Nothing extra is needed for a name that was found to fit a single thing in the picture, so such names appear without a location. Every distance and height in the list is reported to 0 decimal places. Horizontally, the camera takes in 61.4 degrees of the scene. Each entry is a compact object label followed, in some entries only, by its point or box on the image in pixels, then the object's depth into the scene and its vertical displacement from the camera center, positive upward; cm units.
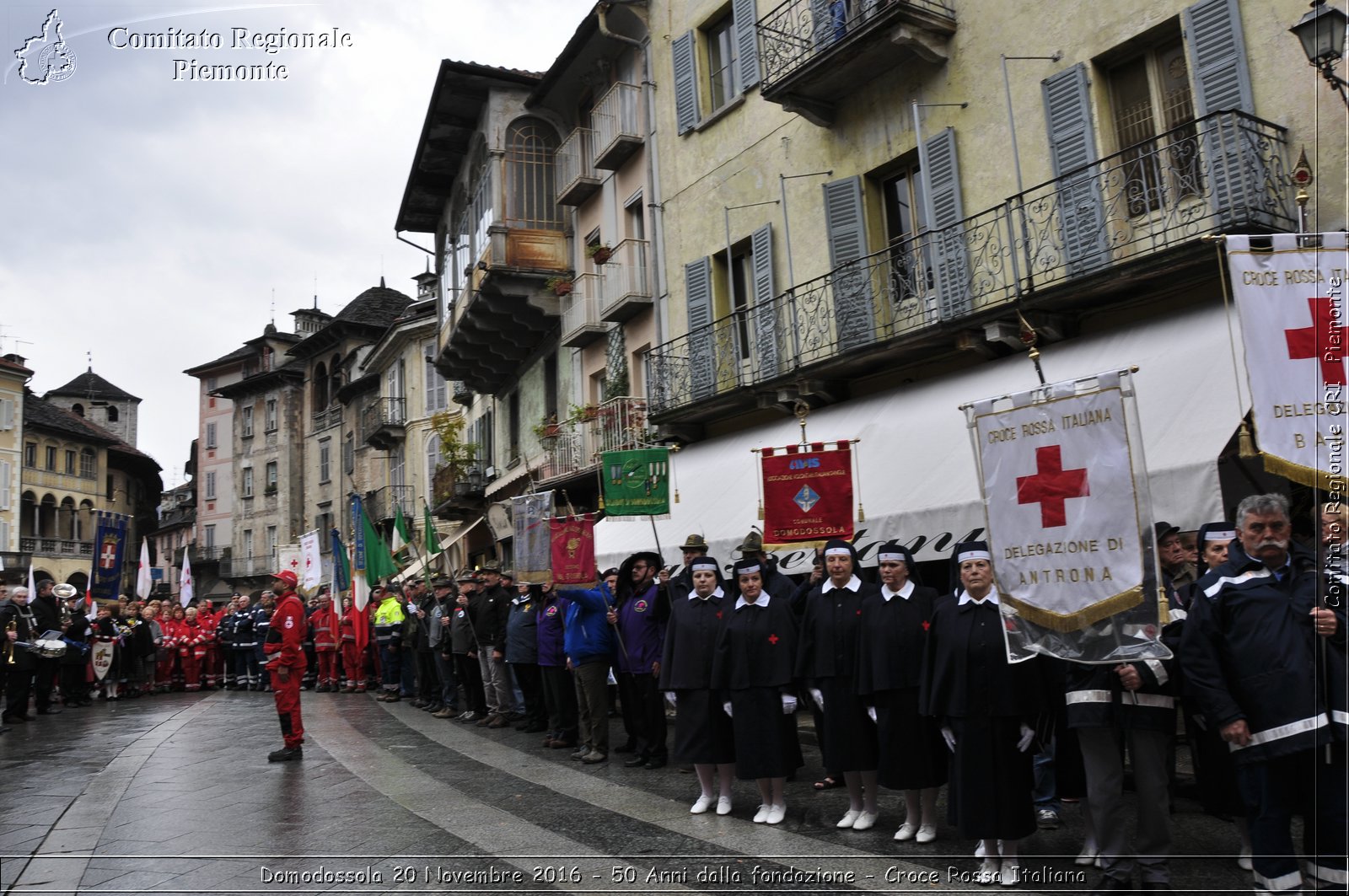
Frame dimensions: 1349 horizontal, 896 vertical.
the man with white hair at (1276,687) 528 -51
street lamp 927 +443
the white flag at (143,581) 2747 +163
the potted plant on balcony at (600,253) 2205 +712
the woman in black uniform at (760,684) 842 -55
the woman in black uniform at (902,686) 744 -56
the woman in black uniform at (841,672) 796 -47
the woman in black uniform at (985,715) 649 -69
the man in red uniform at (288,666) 1222 -28
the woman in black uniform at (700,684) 878 -54
